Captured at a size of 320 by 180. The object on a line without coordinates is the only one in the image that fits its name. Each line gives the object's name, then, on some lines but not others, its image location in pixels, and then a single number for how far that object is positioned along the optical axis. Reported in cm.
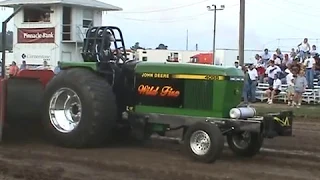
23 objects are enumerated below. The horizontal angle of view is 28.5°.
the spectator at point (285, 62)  2365
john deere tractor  888
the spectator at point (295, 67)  2086
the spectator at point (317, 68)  2325
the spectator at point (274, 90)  2258
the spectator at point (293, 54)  2469
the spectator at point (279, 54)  2473
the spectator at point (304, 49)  2397
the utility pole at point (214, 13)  5288
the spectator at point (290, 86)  2141
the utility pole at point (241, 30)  2578
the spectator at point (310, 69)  2212
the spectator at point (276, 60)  2400
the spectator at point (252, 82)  2256
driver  1029
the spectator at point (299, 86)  2038
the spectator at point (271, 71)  2311
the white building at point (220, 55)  3703
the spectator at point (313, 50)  2389
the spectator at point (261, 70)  2498
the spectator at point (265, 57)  2535
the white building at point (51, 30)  3575
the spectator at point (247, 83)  2202
